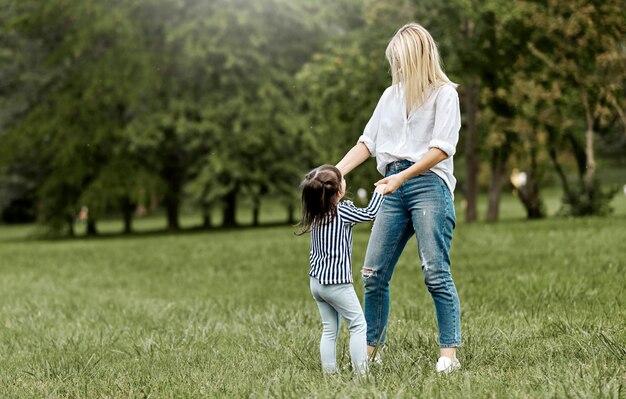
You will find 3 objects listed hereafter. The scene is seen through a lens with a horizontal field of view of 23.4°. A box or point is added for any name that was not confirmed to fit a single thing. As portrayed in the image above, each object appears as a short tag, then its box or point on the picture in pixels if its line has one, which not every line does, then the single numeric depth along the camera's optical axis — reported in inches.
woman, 315.1
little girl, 309.9
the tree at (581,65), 1307.1
